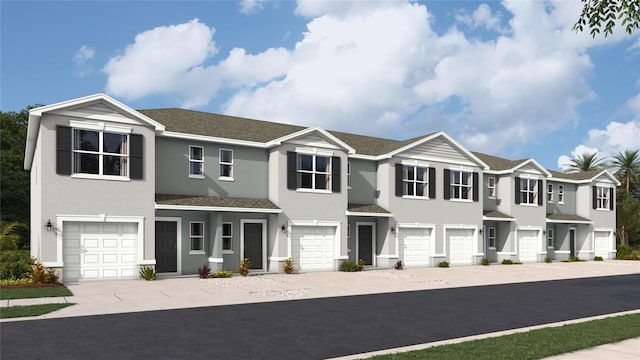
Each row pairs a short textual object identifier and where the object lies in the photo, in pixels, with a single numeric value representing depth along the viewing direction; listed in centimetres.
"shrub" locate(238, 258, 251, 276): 2341
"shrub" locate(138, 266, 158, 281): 2083
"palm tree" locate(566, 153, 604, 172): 6122
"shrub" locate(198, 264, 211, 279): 2227
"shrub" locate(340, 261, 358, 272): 2614
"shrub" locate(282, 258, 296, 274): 2452
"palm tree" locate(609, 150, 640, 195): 5656
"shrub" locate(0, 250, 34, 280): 1884
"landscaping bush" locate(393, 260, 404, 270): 2828
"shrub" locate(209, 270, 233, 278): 2258
